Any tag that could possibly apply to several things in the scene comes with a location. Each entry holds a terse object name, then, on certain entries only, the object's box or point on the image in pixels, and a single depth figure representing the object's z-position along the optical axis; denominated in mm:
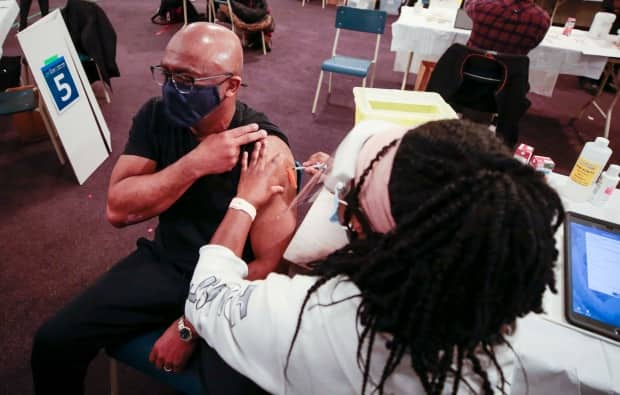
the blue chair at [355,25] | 3536
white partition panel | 2229
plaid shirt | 2556
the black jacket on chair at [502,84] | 2582
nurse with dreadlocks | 586
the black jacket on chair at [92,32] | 2984
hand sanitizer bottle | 1328
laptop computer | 910
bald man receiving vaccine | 1151
